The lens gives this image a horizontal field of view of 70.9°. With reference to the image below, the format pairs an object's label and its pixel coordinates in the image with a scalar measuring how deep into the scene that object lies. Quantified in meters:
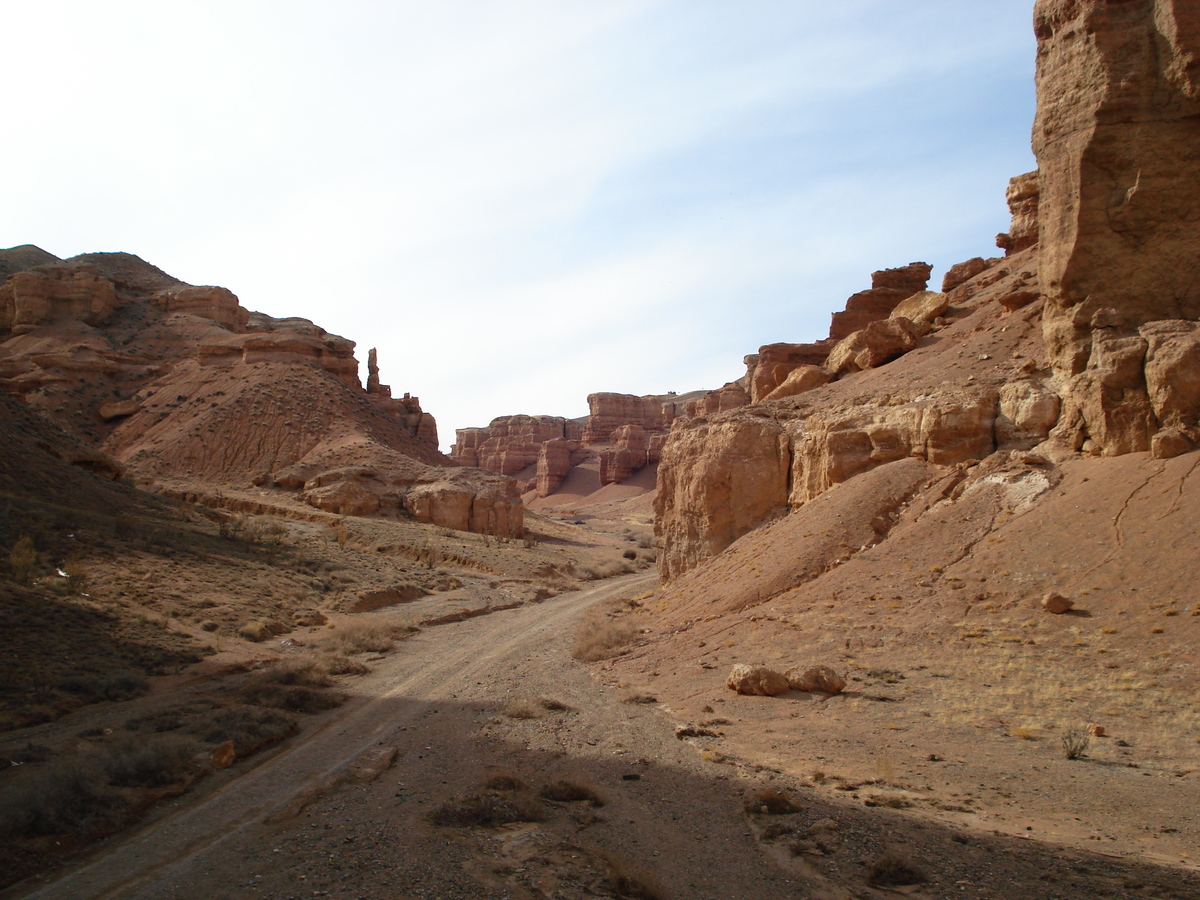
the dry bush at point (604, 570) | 39.50
